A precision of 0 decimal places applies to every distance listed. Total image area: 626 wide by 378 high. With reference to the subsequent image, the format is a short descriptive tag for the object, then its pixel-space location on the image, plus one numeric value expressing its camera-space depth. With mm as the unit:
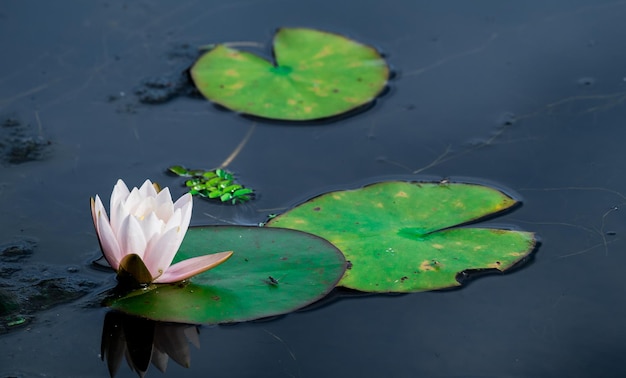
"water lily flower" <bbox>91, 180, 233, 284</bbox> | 5949
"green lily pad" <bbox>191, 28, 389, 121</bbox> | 8844
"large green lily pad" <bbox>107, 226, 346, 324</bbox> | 5980
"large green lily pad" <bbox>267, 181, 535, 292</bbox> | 6457
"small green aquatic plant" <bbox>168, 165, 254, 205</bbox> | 7508
